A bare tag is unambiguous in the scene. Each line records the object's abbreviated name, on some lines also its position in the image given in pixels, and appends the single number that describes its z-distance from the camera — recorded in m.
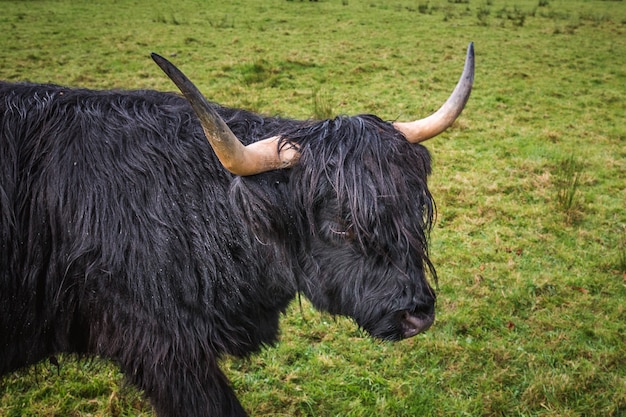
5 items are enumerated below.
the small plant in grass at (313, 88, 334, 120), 6.85
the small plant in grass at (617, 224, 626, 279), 4.34
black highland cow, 2.01
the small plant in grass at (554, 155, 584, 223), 5.09
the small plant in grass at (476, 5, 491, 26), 13.35
